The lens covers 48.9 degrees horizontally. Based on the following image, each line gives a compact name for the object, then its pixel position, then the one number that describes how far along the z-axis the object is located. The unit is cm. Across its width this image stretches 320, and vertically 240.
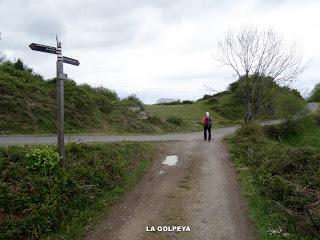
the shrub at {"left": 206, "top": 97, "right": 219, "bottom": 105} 4625
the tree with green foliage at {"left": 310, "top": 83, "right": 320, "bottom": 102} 8488
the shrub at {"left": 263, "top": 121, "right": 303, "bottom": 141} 2659
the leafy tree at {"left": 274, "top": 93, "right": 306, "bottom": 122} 2752
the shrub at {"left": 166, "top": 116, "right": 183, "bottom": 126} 2910
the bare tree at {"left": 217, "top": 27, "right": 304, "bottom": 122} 2377
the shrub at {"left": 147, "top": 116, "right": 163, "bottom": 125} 2719
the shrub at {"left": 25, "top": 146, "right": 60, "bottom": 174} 847
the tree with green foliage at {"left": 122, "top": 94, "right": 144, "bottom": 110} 3008
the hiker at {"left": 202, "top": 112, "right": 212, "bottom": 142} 1892
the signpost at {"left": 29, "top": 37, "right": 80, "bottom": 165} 848
